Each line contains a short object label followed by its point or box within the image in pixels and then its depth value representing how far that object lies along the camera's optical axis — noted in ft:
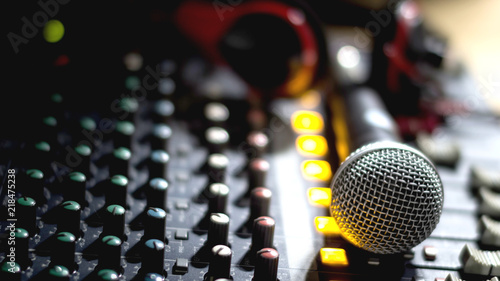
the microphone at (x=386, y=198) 1.84
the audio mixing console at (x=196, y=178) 1.86
